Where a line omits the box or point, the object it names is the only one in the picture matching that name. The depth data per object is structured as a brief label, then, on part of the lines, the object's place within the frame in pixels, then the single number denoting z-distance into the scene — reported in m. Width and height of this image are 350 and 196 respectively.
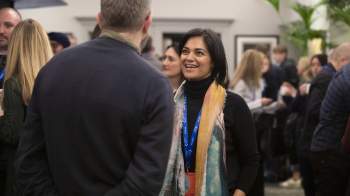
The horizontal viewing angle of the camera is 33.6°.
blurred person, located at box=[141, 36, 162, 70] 4.62
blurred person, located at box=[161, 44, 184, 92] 4.19
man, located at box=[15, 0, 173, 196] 1.93
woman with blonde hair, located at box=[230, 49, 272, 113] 6.59
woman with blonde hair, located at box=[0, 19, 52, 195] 3.02
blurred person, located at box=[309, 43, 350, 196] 4.32
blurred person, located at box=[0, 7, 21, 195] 3.71
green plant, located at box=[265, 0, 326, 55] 9.71
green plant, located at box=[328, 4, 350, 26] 7.40
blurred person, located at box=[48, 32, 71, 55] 4.98
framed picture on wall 13.73
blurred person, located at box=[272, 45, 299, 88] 9.07
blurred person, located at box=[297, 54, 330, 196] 5.32
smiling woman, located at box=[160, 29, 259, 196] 2.81
